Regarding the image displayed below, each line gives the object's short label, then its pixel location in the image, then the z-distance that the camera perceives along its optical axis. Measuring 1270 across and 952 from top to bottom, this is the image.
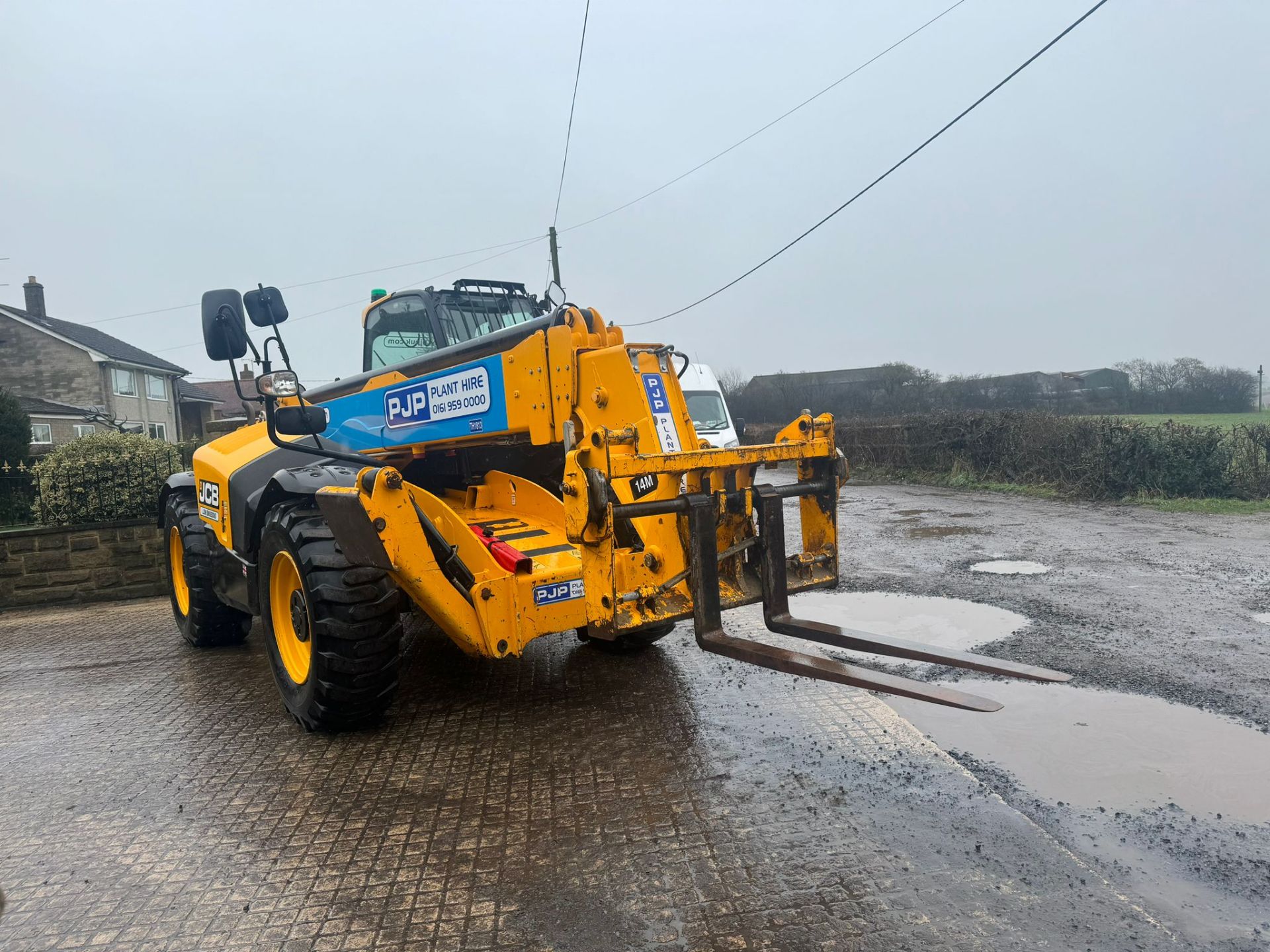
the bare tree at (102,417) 26.40
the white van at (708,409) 14.40
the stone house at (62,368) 32.12
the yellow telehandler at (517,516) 3.81
